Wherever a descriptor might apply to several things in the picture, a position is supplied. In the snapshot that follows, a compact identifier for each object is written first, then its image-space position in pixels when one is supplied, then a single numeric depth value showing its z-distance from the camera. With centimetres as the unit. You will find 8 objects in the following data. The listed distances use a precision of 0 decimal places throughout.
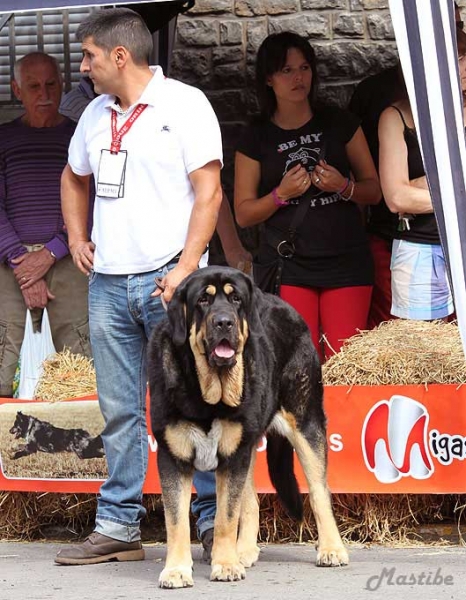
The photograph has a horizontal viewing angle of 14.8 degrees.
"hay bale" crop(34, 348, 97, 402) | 886
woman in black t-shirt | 914
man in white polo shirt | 725
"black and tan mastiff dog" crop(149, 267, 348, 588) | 674
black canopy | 716
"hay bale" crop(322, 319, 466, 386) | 832
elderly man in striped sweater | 1012
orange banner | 822
